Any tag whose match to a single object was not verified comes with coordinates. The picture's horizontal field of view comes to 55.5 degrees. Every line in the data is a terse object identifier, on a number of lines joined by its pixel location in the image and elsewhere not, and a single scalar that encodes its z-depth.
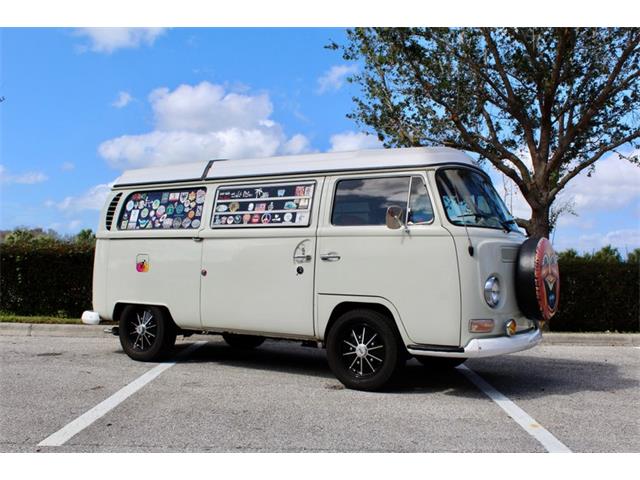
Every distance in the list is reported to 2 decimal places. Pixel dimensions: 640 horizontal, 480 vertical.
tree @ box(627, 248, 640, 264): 12.18
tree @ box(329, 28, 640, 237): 12.04
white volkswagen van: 6.18
